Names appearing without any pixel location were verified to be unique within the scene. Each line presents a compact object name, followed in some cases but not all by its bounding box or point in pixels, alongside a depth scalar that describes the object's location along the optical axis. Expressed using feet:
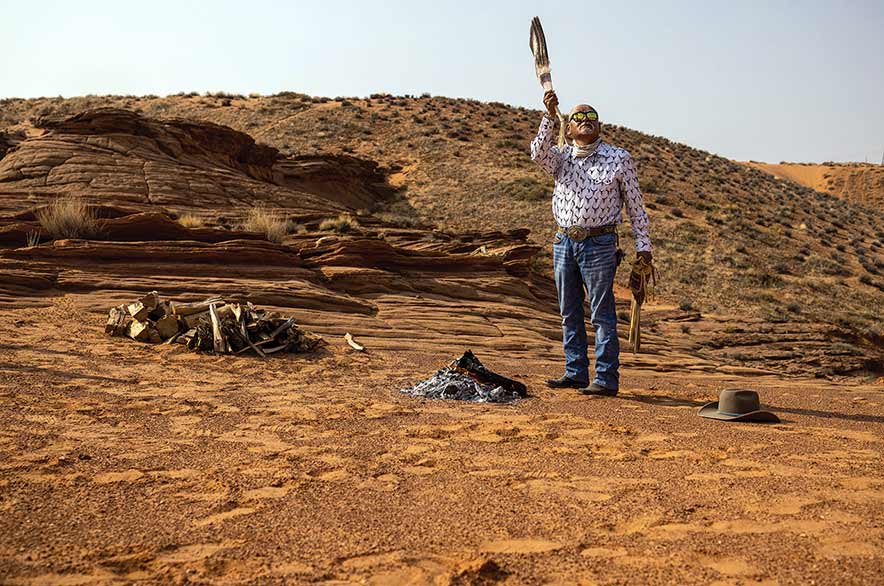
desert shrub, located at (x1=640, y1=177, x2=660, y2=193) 107.44
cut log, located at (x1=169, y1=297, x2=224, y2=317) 28.04
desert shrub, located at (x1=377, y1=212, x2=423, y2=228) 78.62
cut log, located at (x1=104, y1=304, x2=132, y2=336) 27.27
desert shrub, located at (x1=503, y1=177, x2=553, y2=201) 93.66
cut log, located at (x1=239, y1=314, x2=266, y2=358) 26.35
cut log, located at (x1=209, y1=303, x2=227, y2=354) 26.14
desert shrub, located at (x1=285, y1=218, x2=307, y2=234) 49.34
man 20.47
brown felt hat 17.85
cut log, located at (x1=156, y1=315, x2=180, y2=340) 27.17
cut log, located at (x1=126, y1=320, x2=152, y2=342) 26.81
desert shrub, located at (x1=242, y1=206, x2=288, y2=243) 44.86
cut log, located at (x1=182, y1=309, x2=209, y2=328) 27.68
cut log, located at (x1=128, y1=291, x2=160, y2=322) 27.48
